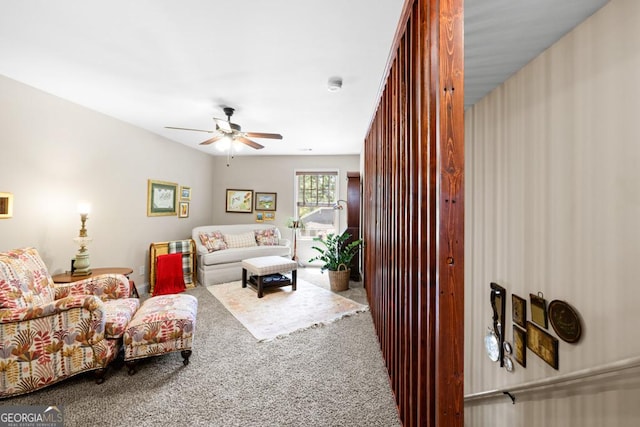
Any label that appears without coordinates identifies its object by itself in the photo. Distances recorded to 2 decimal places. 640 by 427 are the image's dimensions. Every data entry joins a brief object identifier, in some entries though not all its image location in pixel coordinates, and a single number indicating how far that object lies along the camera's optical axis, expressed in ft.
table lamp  9.52
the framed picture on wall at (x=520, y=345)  6.80
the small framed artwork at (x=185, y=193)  16.49
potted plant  13.62
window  19.57
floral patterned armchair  5.78
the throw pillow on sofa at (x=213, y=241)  15.76
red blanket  13.19
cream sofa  14.88
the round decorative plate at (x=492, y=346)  7.55
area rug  9.70
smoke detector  7.94
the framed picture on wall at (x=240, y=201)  19.84
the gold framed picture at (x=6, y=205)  8.16
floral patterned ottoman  6.73
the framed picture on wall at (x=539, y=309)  6.12
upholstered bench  12.91
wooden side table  8.91
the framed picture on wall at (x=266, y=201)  19.89
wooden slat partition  3.31
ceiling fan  9.86
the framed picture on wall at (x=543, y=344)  5.88
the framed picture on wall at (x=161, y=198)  13.93
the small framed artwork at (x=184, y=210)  16.43
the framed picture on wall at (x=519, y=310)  6.81
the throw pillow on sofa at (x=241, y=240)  17.08
